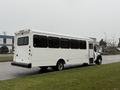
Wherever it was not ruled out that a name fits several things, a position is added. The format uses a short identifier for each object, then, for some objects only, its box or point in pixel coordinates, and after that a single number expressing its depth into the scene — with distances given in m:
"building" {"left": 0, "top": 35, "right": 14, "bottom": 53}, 35.41
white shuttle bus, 6.19
